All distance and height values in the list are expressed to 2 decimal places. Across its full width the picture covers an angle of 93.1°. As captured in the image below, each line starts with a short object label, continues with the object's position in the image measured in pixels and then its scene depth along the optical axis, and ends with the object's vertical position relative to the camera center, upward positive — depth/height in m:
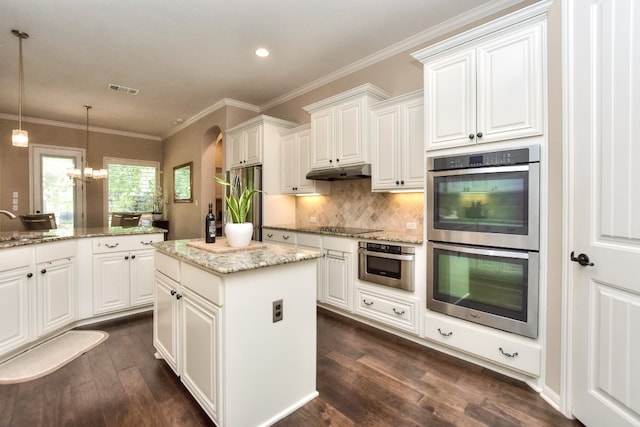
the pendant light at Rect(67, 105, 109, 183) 4.84 +0.64
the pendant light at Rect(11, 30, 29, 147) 2.85 +0.72
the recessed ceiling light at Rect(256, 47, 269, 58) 3.37 +1.80
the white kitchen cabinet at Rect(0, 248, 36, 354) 2.26 -0.66
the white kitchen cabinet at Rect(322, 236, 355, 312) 3.08 -0.66
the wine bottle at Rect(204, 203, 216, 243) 2.17 -0.13
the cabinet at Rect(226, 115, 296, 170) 4.25 +1.06
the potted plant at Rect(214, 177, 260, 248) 2.00 -0.09
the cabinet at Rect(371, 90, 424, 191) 2.80 +0.65
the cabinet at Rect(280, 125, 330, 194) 3.97 +0.64
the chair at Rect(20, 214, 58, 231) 3.41 -0.12
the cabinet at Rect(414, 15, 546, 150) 1.94 +0.87
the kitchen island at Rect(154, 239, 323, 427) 1.49 -0.65
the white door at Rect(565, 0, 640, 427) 1.38 +0.01
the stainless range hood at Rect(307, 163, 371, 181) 3.19 +0.42
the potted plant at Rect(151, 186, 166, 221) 7.27 +0.22
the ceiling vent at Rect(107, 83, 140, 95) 4.39 +1.82
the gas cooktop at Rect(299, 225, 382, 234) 3.27 -0.22
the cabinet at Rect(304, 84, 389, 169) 3.20 +0.94
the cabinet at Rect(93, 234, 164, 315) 3.10 -0.65
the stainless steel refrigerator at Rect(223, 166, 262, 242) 4.21 +0.27
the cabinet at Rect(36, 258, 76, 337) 2.56 -0.75
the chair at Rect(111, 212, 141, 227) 4.66 -0.14
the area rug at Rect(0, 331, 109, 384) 2.13 -1.14
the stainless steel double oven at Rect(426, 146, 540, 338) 1.95 -0.19
